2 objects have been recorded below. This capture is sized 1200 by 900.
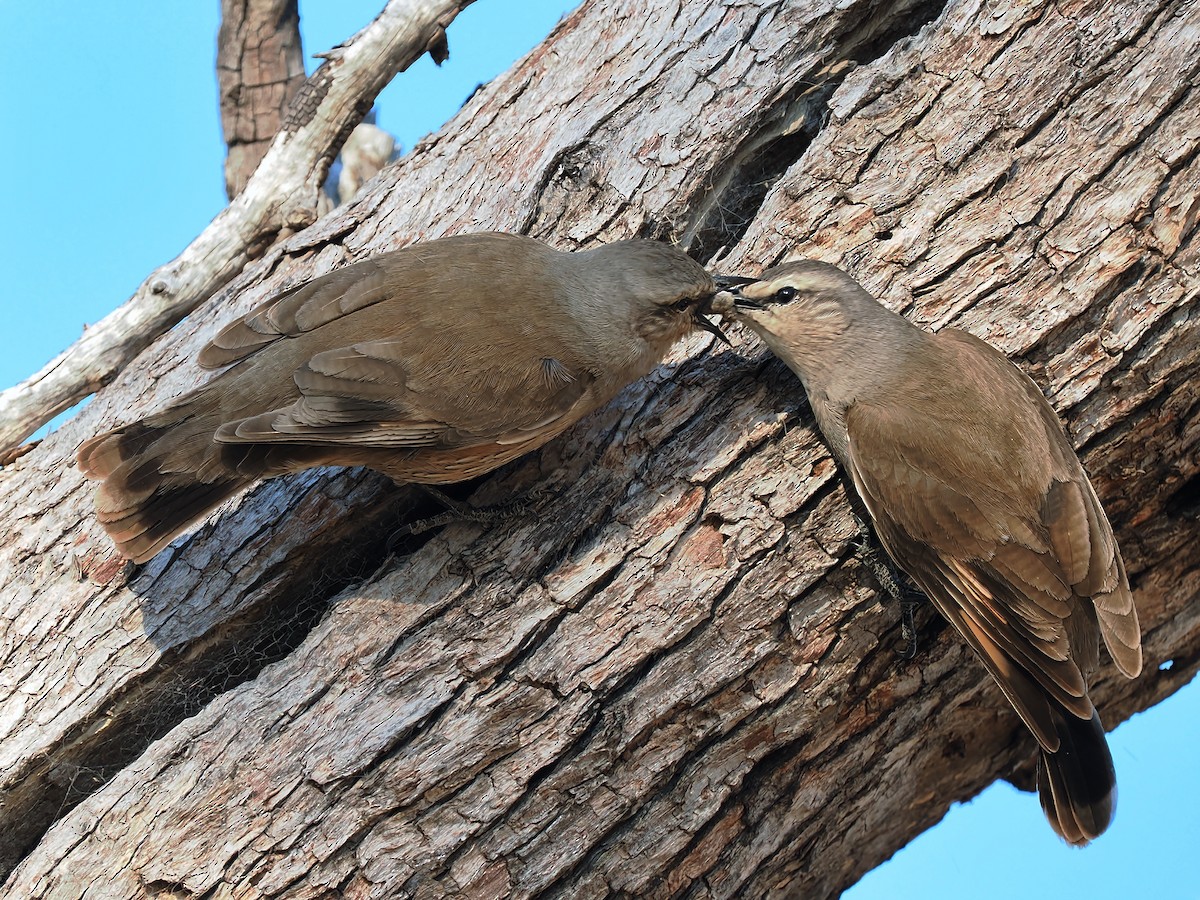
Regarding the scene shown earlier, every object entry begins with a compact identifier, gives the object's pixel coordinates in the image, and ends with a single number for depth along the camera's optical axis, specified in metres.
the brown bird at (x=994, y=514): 5.96
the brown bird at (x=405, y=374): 5.97
